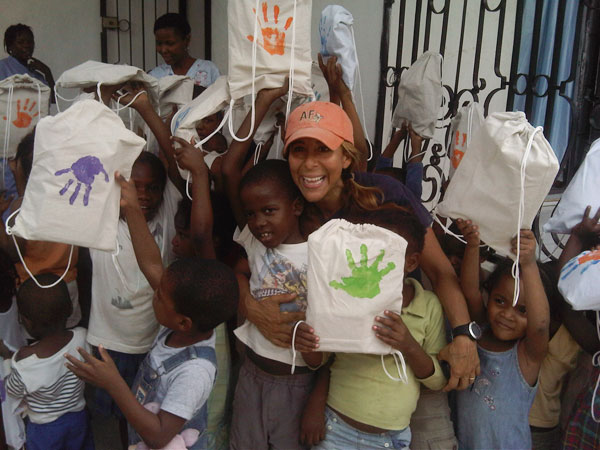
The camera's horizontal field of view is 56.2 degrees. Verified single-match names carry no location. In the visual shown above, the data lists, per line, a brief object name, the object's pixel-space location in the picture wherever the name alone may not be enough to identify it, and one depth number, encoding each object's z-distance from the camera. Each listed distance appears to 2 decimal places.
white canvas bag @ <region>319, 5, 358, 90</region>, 2.37
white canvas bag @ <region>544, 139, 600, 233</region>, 2.14
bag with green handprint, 1.74
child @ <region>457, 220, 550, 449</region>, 2.02
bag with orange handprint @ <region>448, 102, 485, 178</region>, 2.56
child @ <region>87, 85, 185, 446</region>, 2.29
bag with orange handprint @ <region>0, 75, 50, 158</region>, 2.75
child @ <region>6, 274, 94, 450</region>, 2.21
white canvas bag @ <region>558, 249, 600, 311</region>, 1.83
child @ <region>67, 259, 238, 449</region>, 1.72
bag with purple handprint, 1.77
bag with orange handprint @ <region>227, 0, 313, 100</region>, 2.08
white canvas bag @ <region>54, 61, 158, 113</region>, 2.17
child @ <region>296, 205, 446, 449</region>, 1.96
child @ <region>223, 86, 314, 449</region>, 2.06
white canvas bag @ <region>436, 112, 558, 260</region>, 1.80
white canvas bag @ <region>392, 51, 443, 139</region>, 2.99
